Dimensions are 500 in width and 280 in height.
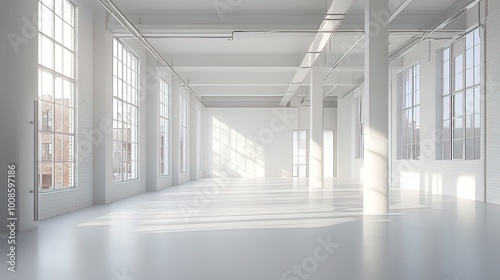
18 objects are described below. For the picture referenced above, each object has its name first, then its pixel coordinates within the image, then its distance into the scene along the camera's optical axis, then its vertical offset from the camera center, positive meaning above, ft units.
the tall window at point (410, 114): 78.02 +5.83
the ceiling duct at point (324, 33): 47.16 +14.29
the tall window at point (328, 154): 136.56 -2.45
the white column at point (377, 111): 42.04 +3.28
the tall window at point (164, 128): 83.05 +3.27
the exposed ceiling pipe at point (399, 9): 45.13 +14.50
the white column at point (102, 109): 49.90 +4.15
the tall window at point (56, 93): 39.22 +4.90
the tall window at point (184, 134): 105.29 +2.80
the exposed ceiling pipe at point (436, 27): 50.84 +15.06
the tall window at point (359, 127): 117.12 +4.97
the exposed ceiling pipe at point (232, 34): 56.44 +14.72
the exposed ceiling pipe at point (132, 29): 45.60 +13.32
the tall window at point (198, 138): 119.94 +2.07
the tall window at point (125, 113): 57.88 +4.44
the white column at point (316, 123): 79.82 +4.06
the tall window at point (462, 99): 58.13 +6.52
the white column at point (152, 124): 71.72 +3.44
